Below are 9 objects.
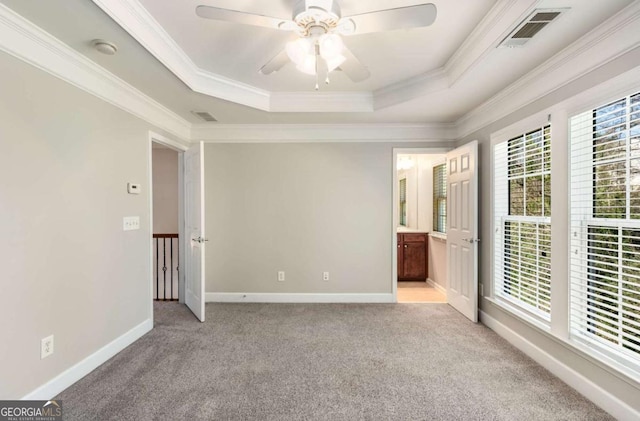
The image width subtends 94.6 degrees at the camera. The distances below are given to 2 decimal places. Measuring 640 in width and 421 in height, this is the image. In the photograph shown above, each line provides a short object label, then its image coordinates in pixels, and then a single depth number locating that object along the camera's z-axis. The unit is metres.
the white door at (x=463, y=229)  3.40
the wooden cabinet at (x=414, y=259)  5.30
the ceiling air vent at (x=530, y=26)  1.75
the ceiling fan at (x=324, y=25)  1.50
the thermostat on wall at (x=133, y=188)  2.91
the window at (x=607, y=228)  1.83
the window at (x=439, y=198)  4.91
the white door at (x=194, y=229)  3.46
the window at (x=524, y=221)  2.57
